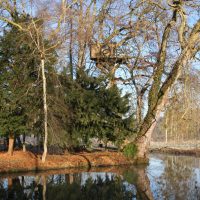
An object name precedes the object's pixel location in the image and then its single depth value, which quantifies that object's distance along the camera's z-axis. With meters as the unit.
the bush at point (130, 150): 25.95
